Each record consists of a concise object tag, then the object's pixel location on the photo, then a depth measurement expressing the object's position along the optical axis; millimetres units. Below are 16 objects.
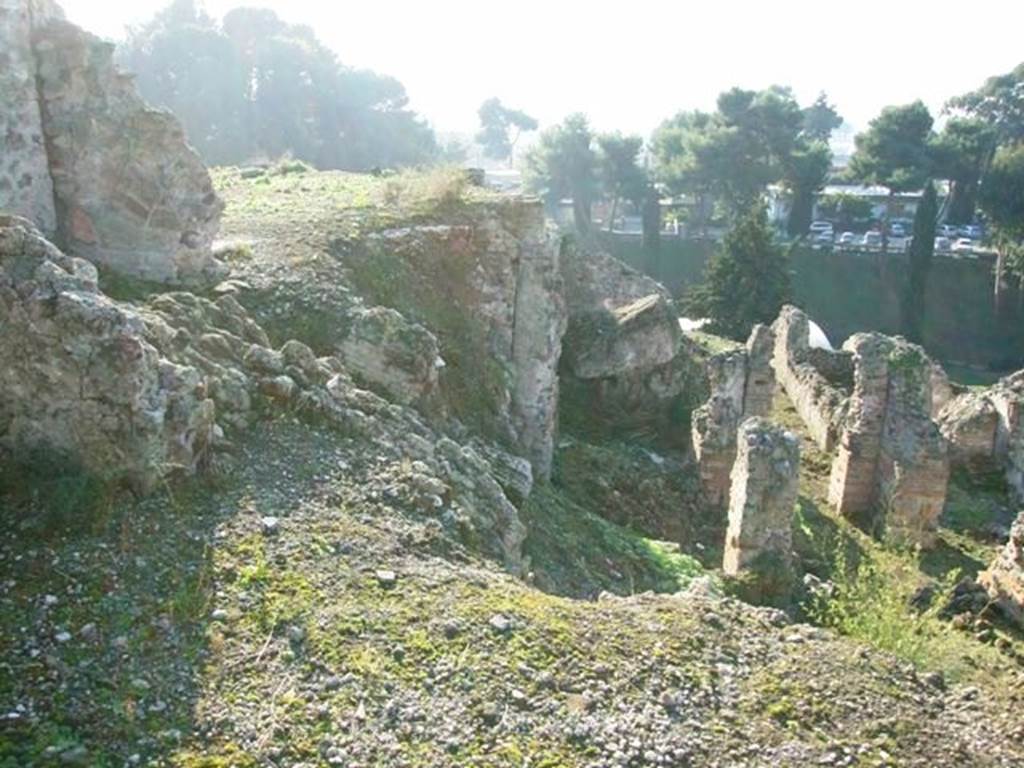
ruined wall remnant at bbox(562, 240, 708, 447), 18656
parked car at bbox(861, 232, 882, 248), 43375
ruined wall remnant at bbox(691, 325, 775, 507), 15367
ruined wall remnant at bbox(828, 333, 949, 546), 14438
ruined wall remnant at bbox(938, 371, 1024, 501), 18125
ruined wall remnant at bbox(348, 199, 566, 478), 12938
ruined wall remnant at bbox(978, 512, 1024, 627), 11594
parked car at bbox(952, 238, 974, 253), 40750
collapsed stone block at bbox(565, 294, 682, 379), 18953
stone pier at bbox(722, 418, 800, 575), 11367
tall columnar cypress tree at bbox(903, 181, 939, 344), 36625
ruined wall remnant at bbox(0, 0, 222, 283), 9906
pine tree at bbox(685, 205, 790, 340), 30031
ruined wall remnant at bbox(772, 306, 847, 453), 18578
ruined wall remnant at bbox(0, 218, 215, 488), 6734
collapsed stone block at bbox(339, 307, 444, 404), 10680
